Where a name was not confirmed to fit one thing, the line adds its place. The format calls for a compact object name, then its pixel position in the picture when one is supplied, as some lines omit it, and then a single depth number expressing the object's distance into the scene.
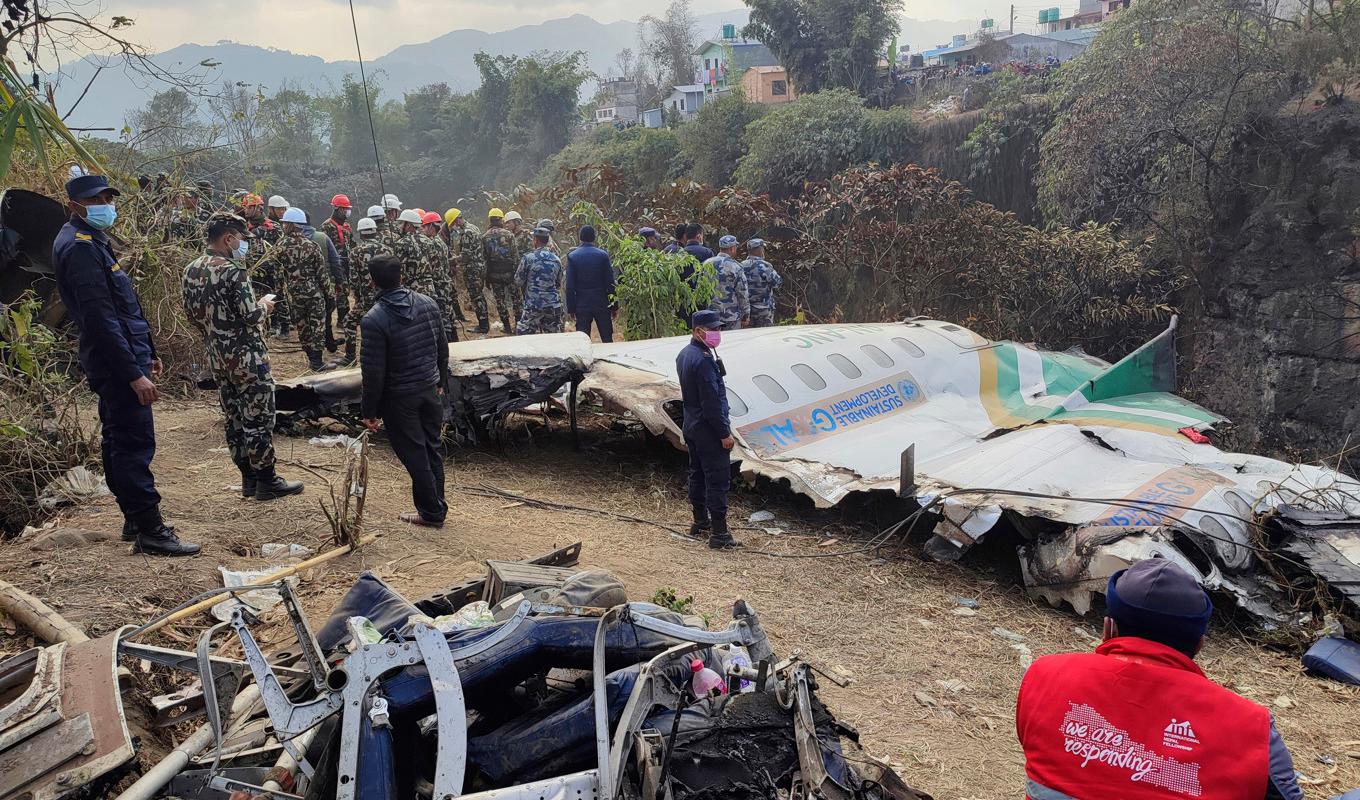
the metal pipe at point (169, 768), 2.75
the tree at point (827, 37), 35.00
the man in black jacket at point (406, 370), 5.97
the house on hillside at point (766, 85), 47.31
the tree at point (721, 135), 30.84
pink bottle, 3.46
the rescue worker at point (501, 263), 14.05
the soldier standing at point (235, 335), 6.00
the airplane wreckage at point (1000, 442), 6.51
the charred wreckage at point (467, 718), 2.79
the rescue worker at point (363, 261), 11.06
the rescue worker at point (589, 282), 12.05
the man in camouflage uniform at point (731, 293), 11.84
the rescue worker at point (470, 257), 14.42
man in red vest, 2.12
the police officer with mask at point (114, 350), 5.04
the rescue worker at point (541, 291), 12.52
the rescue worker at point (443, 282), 12.07
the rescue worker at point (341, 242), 13.10
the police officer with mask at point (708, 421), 6.82
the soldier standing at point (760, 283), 12.68
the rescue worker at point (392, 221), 11.00
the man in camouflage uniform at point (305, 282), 11.16
